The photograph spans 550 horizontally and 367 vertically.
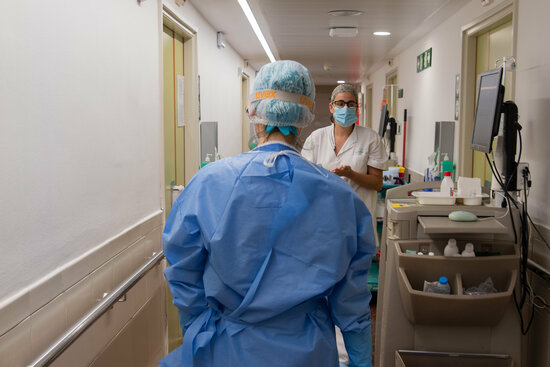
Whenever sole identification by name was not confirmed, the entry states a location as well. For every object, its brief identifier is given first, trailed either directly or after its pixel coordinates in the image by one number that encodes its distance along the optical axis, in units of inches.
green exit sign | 221.6
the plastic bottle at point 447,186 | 103.5
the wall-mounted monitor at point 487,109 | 94.7
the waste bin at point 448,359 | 90.2
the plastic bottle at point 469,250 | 89.8
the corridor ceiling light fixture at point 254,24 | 173.9
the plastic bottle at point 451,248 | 90.7
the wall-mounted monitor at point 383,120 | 260.3
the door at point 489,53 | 140.9
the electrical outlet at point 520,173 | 99.1
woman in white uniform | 135.2
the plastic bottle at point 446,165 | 171.2
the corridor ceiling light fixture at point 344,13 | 184.7
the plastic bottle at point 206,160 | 164.9
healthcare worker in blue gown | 57.6
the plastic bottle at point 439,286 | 89.2
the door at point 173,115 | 145.6
